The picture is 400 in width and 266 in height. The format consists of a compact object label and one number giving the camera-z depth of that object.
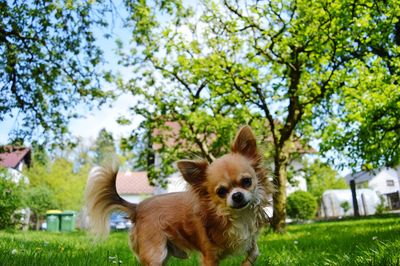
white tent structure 37.09
